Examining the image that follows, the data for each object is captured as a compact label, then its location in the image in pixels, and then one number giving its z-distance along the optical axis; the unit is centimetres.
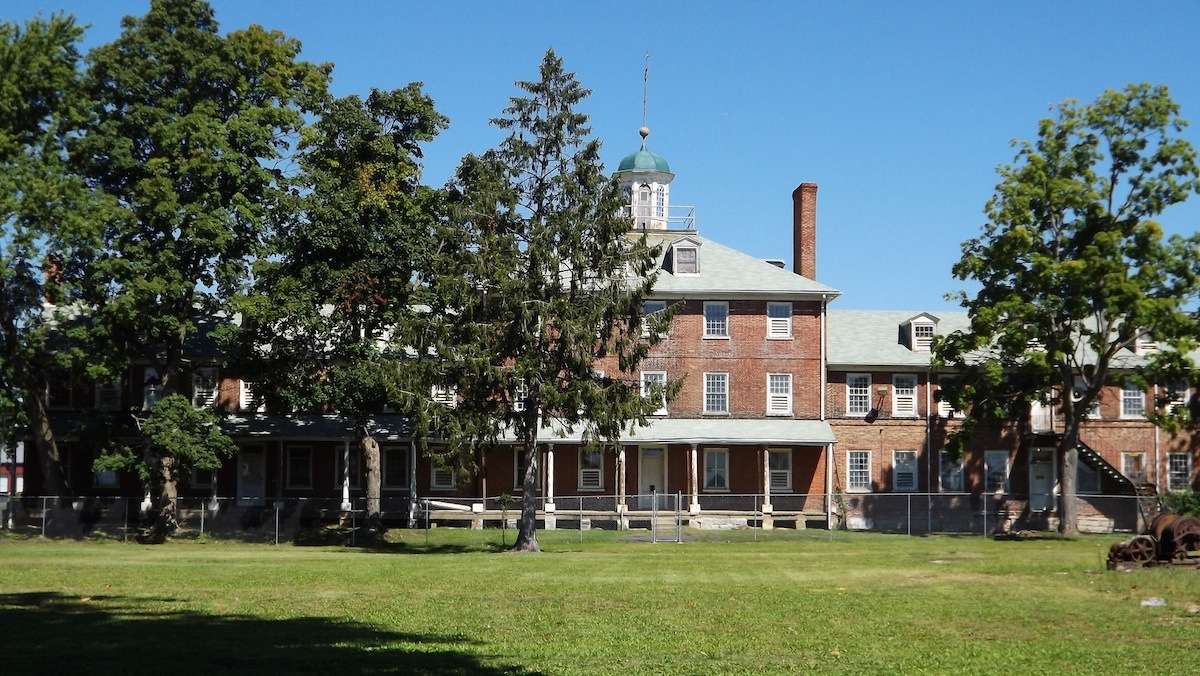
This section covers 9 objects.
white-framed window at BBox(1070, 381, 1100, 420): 5822
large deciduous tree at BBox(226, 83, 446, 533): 4672
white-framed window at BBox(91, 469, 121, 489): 5766
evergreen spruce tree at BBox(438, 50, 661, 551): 3847
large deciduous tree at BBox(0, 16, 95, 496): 4444
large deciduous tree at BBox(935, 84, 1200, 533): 4669
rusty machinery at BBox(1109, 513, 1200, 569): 2938
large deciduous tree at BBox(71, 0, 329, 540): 4534
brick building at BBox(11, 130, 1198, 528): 5500
